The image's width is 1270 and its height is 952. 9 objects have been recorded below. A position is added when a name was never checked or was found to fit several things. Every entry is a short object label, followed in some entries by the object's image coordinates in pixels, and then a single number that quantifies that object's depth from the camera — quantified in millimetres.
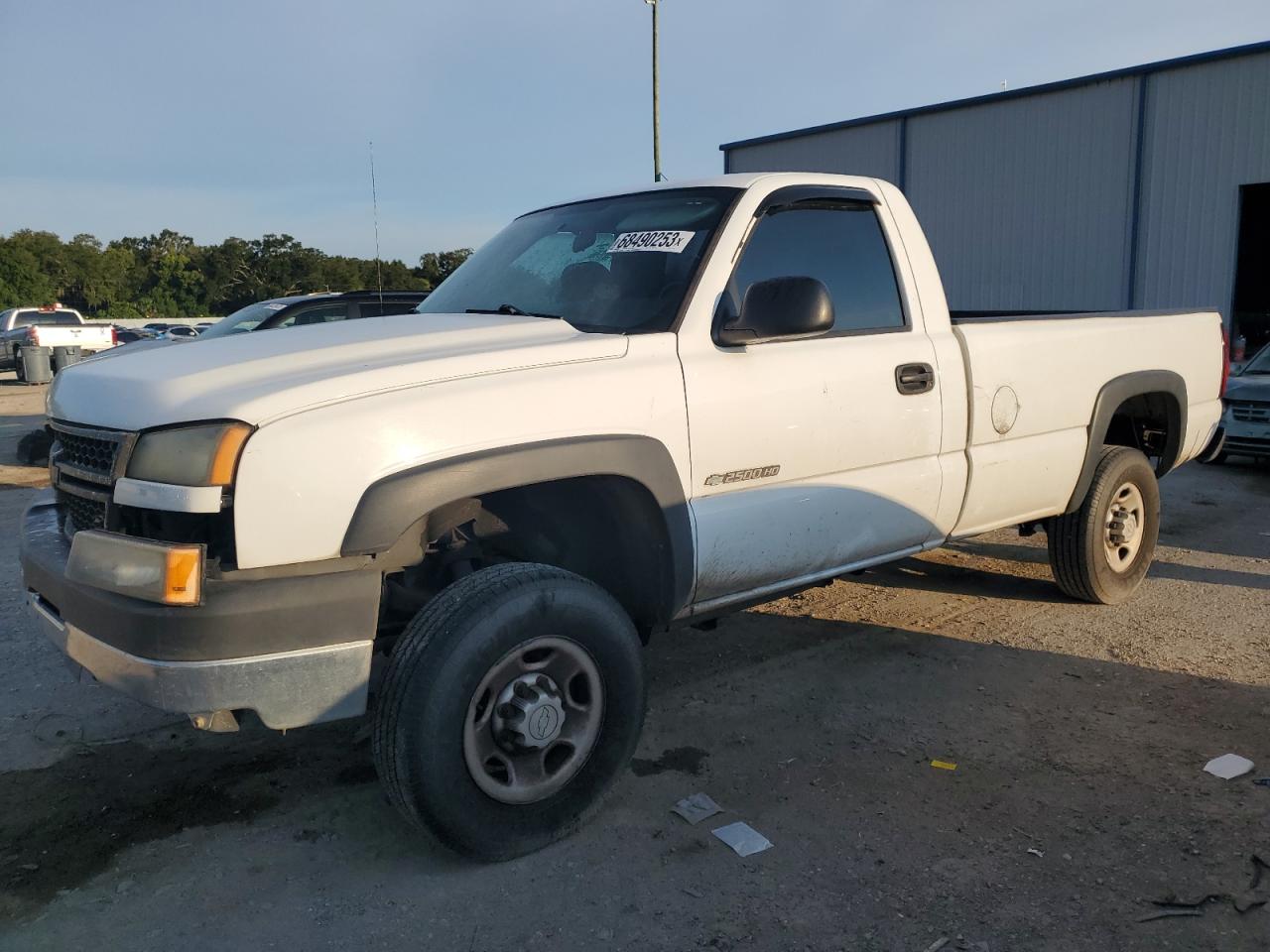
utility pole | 23766
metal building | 16750
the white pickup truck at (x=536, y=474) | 2551
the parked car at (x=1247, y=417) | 9570
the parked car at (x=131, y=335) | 33875
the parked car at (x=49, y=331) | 23172
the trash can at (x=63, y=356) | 18031
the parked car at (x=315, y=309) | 8621
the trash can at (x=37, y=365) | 17648
